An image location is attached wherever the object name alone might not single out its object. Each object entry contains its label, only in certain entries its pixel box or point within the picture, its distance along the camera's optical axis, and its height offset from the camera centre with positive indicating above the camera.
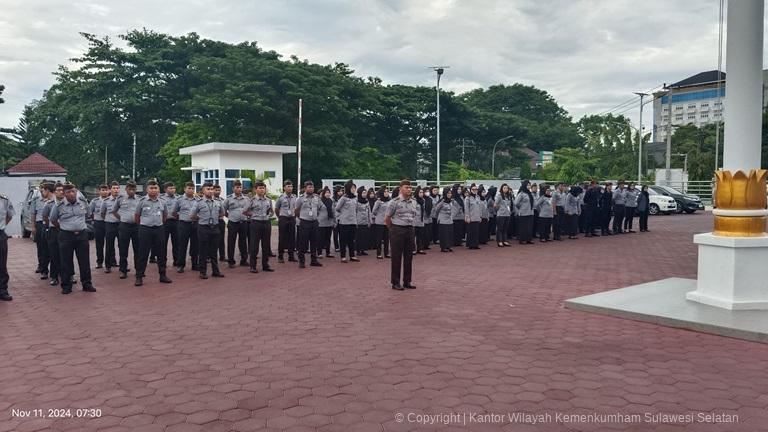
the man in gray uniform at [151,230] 9.71 -0.73
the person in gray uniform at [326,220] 12.60 -0.70
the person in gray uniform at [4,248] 8.41 -0.92
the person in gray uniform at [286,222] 12.09 -0.72
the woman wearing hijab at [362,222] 13.01 -0.77
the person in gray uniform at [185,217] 10.81 -0.56
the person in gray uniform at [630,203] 18.06 -0.40
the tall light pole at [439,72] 28.16 +5.80
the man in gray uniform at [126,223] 10.41 -0.66
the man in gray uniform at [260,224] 11.02 -0.70
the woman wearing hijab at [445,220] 13.86 -0.75
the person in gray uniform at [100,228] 11.60 -0.85
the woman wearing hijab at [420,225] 13.12 -0.82
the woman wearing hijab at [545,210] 15.92 -0.56
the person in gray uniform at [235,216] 11.39 -0.57
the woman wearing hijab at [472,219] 14.35 -0.75
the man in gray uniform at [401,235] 8.70 -0.70
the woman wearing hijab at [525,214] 15.45 -0.66
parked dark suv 25.92 -0.46
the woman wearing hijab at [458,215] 14.48 -0.66
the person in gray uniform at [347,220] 12.41 -0.69
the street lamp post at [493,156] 46.39 +2.75
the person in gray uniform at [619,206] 17.98 -0.51
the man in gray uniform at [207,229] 10.33 -0.75
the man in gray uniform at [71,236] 8.83 -0.77
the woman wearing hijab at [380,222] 13.06 -0.76
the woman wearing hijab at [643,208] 18.27 -0.56
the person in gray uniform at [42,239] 10.31 -0.97
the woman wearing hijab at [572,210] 16.97 -0.59
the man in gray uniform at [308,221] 11.41 -0.66
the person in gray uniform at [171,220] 11.15 -0.67
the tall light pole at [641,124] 35.03 +4.23
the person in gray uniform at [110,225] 11.27 -0.76
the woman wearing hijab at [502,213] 15.05 -0.62
